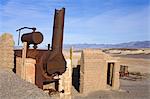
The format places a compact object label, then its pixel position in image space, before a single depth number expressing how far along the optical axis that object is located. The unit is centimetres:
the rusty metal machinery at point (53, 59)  655
